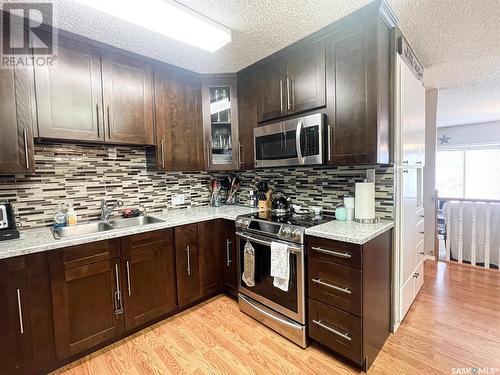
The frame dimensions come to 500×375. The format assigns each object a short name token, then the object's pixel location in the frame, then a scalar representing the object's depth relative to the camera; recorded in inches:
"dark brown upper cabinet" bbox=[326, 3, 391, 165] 64.2
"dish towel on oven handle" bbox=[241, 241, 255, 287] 82.7
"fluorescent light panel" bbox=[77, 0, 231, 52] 57.2
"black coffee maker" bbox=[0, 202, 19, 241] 62.6
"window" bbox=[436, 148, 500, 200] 233.5
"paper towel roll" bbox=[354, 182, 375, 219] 71.9
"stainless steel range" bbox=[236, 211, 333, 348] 69.7
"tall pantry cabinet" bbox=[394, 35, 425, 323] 72.6
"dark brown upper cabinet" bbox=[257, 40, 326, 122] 75.7
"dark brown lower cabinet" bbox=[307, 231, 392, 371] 59.4
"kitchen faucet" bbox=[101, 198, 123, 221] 87.0
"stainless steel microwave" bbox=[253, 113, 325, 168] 75.2
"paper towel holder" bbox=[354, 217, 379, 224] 72.5
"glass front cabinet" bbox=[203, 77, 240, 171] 104.2
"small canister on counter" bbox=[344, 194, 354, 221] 78.4
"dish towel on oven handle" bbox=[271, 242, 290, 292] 71.0
